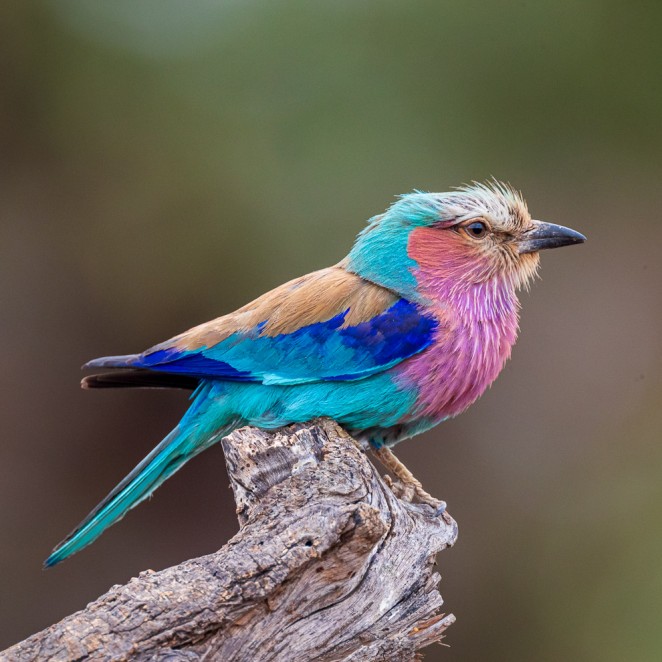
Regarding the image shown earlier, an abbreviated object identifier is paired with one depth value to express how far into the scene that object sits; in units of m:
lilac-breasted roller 8.37
